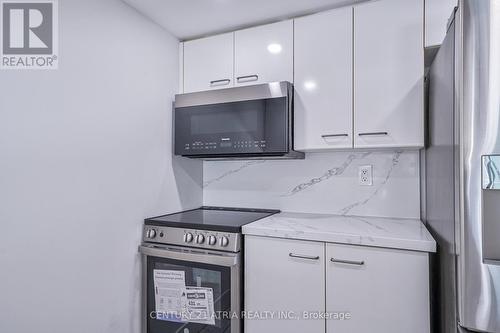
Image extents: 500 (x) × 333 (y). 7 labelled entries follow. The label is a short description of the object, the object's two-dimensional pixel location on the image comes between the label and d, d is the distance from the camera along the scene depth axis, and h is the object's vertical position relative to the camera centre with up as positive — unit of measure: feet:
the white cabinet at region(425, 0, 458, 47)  4.58 +2.43
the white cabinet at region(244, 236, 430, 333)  3.94 -1.83
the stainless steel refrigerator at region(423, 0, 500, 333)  2.74 +0.00
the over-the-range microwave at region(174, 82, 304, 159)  5.37 +0.92
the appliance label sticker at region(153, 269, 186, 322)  5.25 -2.36
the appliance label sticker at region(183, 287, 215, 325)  5.03 -2.48
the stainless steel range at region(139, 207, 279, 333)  4.90 -1.94
